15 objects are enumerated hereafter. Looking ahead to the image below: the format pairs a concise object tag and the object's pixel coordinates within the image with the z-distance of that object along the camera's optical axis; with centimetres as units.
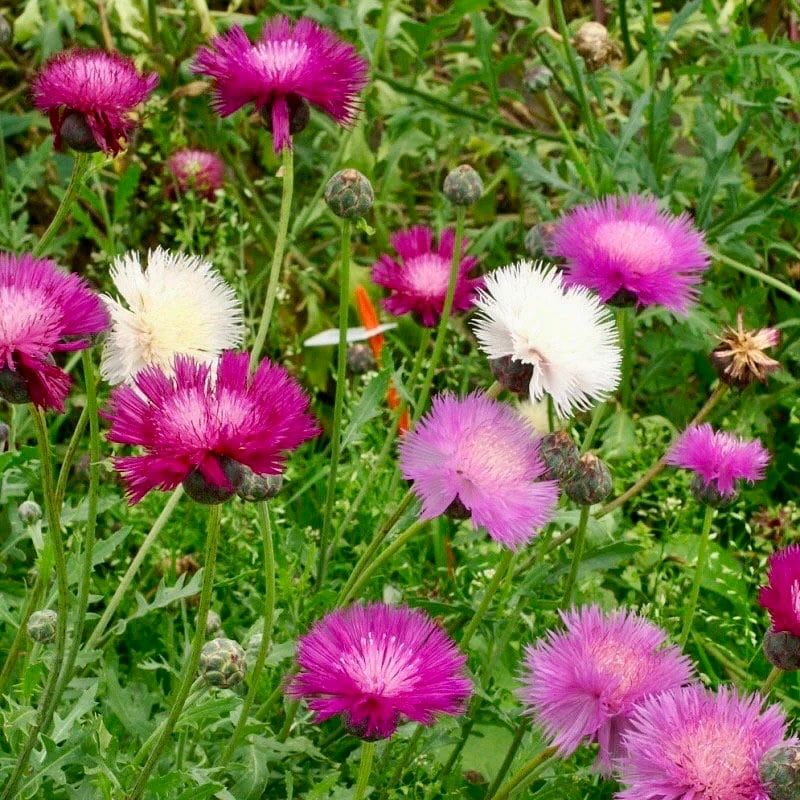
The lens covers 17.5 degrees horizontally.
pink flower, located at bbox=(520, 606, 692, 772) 62
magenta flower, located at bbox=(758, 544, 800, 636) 65
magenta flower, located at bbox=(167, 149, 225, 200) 110
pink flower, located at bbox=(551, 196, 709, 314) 74
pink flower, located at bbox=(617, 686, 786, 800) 59
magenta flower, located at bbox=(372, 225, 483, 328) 85
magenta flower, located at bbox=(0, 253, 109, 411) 62
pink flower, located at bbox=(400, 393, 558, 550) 65
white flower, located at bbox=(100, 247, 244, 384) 68
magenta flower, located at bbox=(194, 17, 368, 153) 72
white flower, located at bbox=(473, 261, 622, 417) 67
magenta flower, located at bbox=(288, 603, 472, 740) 62
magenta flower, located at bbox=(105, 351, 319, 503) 60
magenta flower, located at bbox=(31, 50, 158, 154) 72
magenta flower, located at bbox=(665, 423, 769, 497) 75
